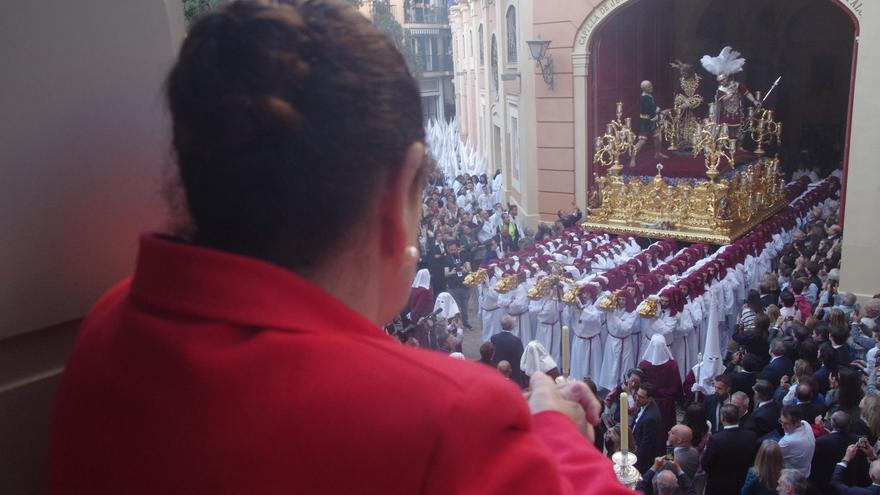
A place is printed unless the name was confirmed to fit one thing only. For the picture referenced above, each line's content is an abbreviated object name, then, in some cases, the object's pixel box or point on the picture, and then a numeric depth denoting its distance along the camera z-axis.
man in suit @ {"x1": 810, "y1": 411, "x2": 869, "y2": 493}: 4.57
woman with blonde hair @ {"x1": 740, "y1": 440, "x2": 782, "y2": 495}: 4.29
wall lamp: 13.91
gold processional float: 11.95
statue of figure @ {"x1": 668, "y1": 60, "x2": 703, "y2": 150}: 14.22
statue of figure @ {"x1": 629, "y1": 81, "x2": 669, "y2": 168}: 13.64
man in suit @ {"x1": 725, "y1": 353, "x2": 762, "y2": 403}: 5.89
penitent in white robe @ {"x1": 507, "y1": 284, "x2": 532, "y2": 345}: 8.55
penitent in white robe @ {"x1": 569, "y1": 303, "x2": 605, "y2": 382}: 7.88
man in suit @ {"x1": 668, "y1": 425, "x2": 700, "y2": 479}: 4.70
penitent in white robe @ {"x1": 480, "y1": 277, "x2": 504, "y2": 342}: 8.94
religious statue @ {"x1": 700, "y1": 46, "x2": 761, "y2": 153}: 12.86
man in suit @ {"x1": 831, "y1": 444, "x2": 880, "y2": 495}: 4.10
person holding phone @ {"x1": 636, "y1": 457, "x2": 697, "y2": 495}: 4.11
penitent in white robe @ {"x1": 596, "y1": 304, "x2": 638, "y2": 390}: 7.65
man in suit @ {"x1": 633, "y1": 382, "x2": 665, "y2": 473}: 5.35
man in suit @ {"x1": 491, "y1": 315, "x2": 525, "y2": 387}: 6.92
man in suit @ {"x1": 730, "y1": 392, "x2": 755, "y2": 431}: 5.03
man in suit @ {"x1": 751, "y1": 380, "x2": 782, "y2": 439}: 5.04
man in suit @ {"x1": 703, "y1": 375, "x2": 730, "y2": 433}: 5.71
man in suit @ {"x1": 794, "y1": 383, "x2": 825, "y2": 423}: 5.11
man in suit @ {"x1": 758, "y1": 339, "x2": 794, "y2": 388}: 5.89
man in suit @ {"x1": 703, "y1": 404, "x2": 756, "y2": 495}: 4.66
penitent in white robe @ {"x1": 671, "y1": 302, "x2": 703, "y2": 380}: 7.68
